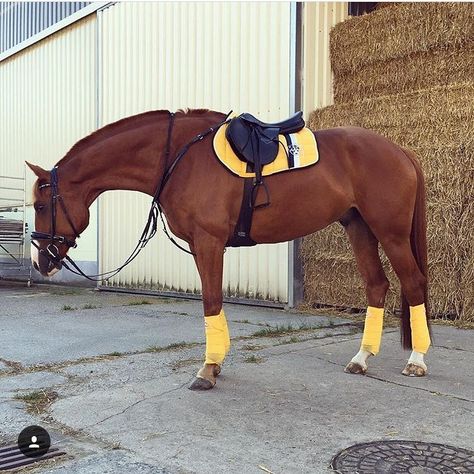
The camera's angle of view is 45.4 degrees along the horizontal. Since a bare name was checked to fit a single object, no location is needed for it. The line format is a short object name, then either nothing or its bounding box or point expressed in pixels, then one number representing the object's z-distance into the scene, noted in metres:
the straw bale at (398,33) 6.08
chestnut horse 3.61
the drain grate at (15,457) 2.46
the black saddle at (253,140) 3.65
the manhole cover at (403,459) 2.37
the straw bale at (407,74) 6.12
